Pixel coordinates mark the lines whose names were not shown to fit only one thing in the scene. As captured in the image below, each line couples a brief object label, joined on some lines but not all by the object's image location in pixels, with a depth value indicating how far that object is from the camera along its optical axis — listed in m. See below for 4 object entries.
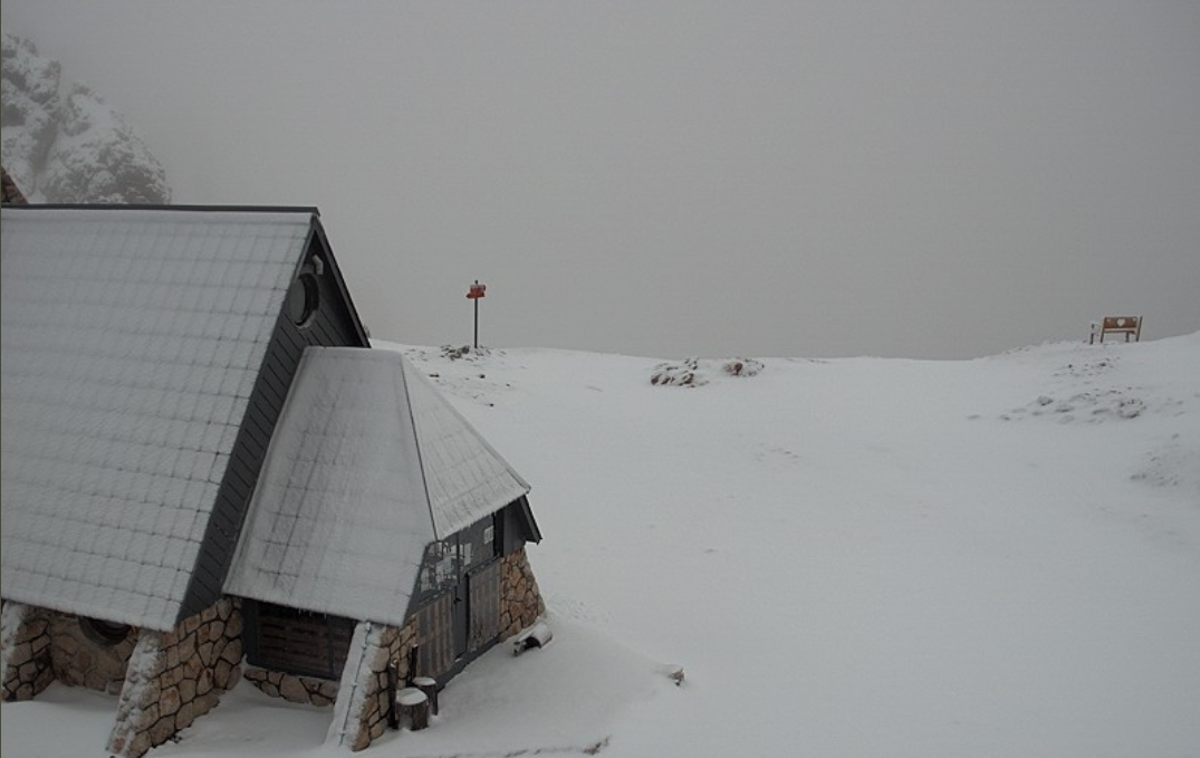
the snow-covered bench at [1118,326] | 35.69
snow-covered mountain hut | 10.08
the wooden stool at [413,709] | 10.41
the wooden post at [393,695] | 10.34
